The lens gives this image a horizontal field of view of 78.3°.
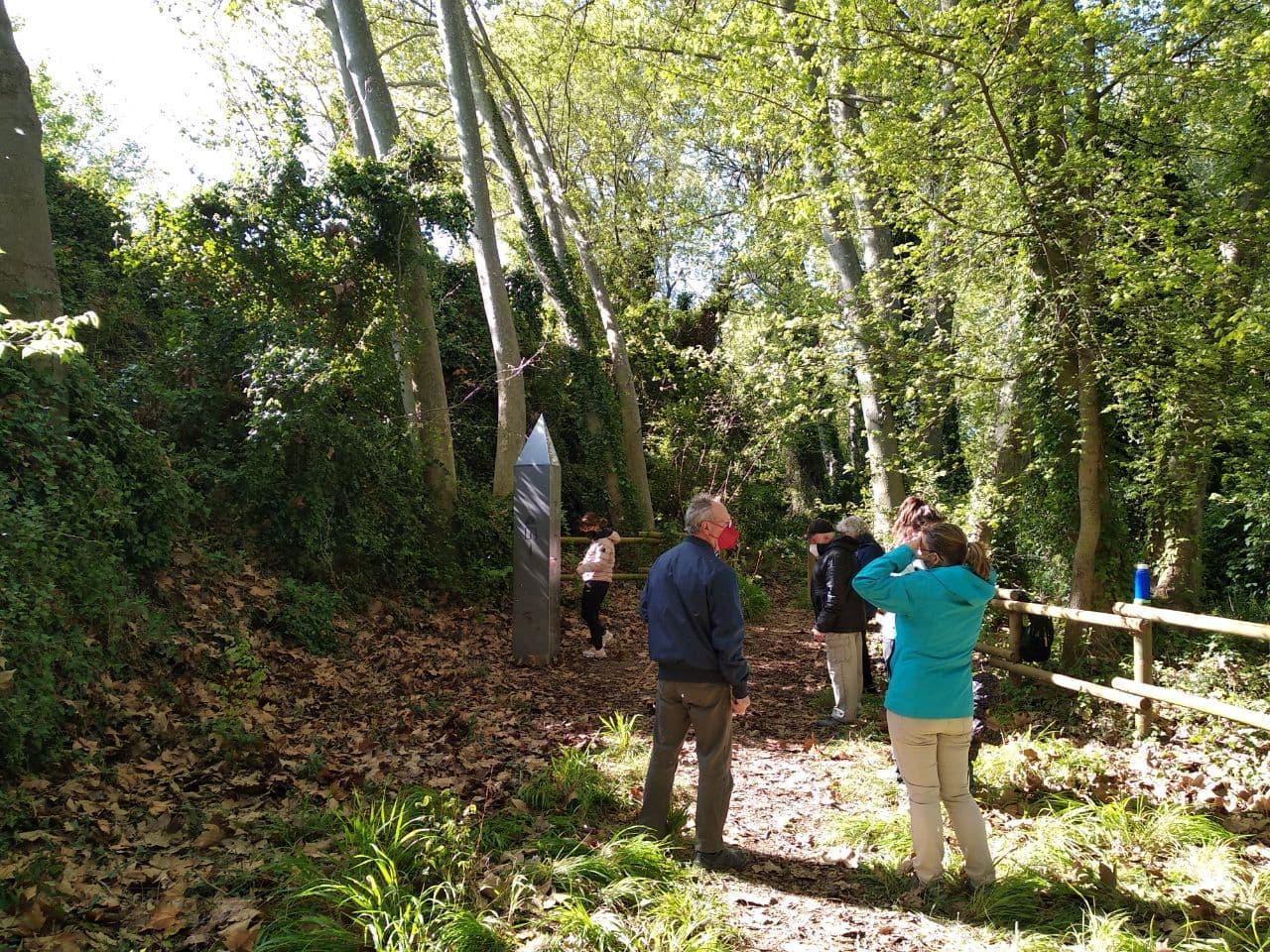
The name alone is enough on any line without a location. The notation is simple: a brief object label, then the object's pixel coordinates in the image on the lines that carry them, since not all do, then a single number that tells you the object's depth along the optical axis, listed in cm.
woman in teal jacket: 367
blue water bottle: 572
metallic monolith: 830
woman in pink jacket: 882
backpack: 614
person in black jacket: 650
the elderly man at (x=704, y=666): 395
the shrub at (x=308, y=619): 722
